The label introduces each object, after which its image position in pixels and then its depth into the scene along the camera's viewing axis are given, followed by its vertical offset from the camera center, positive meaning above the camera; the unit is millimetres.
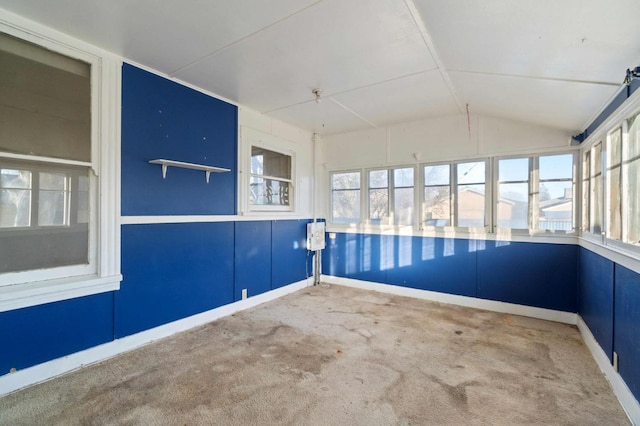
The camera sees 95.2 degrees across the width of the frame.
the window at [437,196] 4270 +260
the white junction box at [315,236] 5016 -406
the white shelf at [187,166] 2895 +495
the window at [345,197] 5168 +284
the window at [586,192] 3197 +254
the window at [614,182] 2279 +264
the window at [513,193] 3746 +270
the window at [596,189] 2805 +249
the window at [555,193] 3504 +260
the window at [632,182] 1989 +229
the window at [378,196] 4848 +283
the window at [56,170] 2188 +337
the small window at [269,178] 4168 +516
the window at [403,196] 4605 +276
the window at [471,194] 4023 +277
